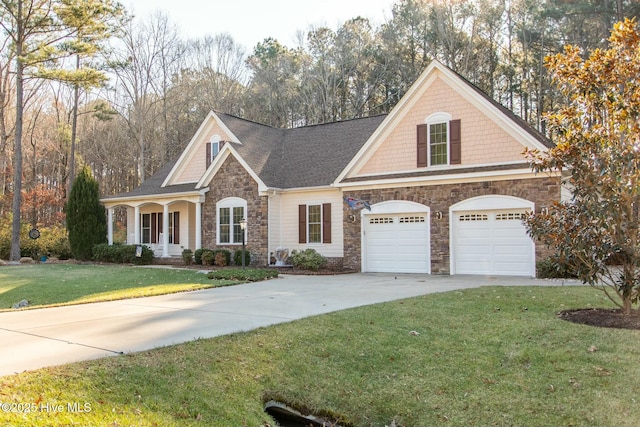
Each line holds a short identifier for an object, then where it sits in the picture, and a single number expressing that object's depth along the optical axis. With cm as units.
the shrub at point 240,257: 1978
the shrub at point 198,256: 2086
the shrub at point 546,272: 1411
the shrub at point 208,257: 2043
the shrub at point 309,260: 1839
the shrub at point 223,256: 2005
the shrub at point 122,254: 2269
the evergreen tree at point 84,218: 2475
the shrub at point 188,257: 2139
